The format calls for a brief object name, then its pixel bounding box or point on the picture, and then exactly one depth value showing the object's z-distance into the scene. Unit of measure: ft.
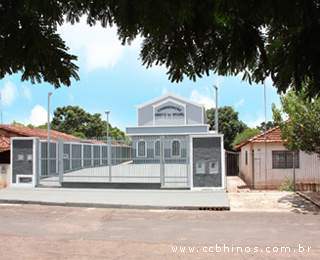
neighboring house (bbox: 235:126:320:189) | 51.55
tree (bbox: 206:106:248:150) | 143.33
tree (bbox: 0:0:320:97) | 4.22
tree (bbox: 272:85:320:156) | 38.47
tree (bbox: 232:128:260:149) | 111.04
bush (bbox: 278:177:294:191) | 47.67
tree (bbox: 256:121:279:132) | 189.20
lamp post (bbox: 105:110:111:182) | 46.80
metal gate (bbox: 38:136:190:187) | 44.93
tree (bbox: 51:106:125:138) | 150.51
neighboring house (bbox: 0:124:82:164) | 64.18
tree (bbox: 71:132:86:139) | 137.61
